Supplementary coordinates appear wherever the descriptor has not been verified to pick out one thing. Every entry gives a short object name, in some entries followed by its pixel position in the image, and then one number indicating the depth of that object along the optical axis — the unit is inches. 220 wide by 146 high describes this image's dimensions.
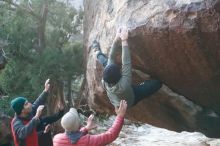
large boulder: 218.7
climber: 221.9
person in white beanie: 179.5
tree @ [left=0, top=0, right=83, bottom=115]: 390.6
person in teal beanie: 215.0
